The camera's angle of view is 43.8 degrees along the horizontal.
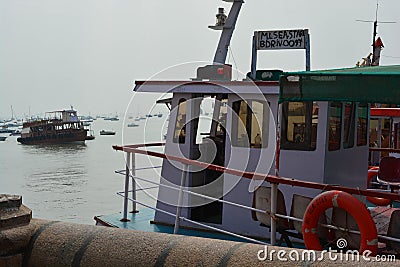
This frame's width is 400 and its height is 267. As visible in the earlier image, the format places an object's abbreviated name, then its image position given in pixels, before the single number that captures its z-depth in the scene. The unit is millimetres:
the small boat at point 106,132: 120150
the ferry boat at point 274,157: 4801
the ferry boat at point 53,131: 74250
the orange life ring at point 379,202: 7887
